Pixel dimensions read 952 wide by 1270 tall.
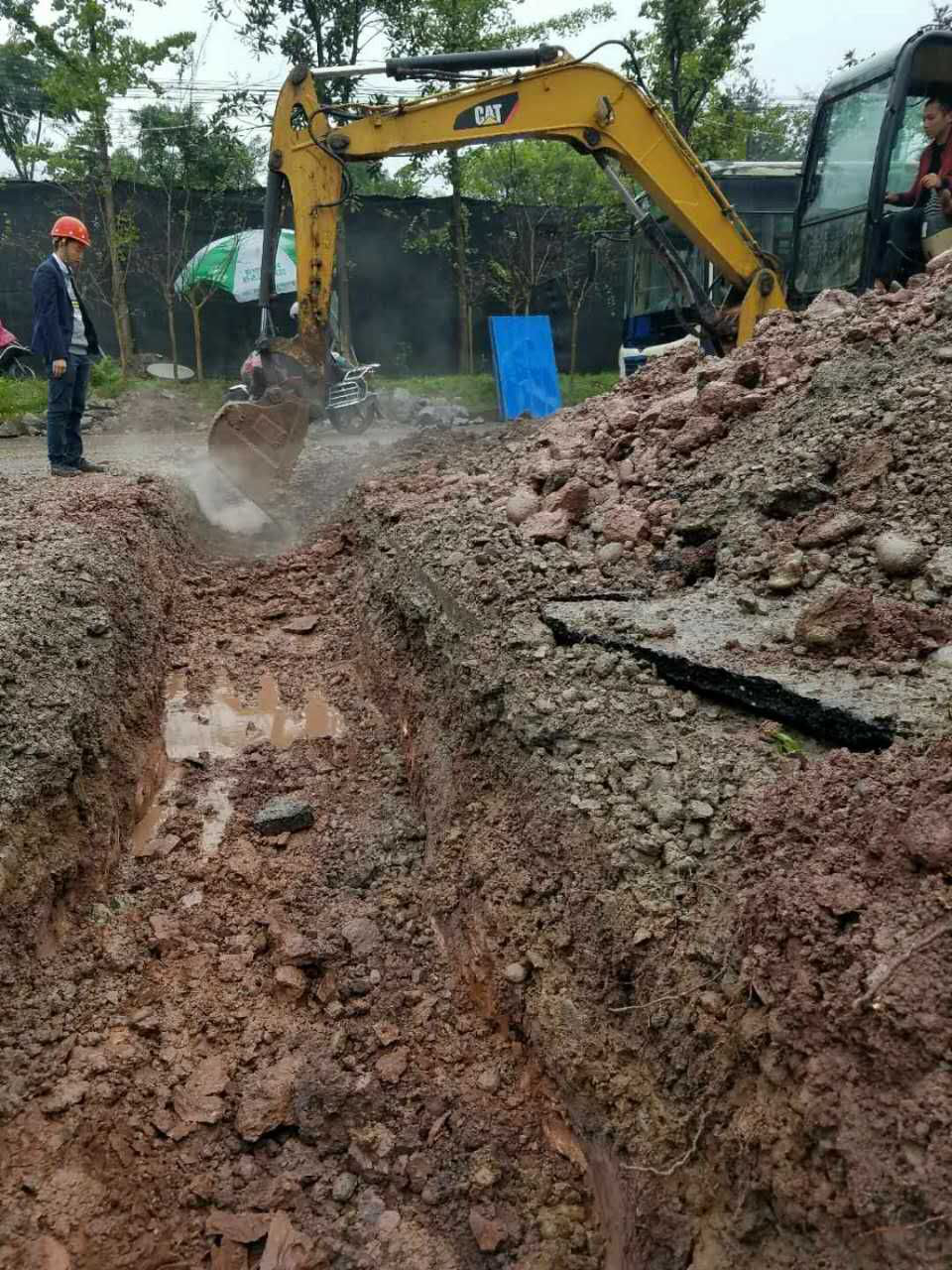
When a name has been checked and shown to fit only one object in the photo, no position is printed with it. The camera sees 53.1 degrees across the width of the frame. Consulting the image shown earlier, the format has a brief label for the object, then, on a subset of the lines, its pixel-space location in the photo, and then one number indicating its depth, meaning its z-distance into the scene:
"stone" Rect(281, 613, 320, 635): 6.07
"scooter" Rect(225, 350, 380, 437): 10.49
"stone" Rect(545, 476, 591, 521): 5.03
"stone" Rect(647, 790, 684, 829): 2.66
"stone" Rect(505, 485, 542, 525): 5.20
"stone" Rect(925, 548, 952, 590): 3.43
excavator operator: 6.09
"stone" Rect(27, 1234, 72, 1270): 2.35
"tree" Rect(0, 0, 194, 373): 13.80
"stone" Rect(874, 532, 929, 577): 3.56
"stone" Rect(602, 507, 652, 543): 4.68
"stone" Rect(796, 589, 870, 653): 3.22
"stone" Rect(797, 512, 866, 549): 3.91
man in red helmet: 7.04
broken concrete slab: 2.75
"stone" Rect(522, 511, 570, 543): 4.84
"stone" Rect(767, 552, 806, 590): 3.83
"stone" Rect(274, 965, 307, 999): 3.13
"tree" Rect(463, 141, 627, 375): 17.00
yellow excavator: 6.81
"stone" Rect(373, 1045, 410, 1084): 2.78
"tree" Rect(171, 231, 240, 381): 15.24
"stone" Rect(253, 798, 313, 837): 4.01
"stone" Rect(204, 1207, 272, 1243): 2.44
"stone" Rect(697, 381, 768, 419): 5.22
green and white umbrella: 15.25
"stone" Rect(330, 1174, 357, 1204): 2.52
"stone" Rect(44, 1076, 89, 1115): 2.69
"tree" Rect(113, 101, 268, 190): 15.96
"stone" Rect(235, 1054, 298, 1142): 2.69
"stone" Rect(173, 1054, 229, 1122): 2.72
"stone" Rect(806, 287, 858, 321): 5.76
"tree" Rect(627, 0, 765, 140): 14.29
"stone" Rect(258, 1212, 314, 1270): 2.35
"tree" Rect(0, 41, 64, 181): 19.84
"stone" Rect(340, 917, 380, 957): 3.27
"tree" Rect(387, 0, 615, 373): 15.33
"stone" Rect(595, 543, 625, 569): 4.57
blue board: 13.84
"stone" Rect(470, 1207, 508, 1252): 2.37
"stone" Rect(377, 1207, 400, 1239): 2.43
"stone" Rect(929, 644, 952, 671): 3.03
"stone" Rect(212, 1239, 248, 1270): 2.40
